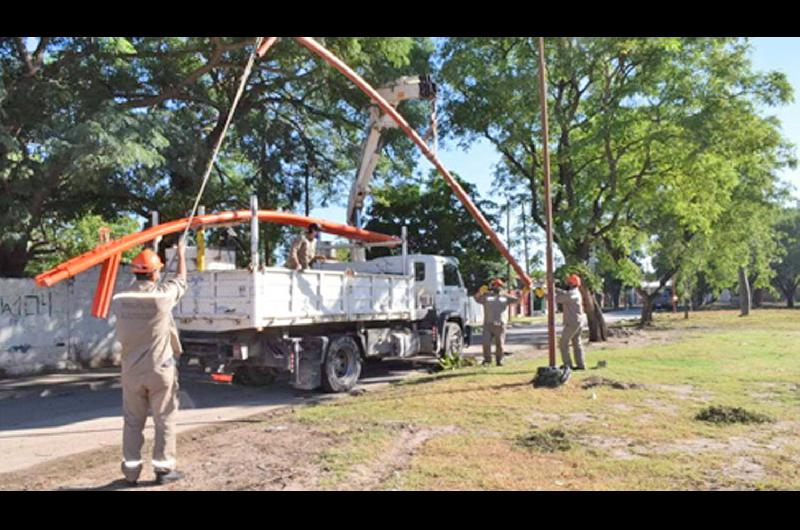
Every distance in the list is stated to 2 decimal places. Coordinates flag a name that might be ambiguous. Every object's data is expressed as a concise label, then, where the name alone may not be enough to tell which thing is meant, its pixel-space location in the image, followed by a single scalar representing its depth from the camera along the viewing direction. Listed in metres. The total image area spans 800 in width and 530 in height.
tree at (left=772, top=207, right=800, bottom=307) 52.79
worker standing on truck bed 10.76
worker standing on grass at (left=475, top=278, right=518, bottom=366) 13.48
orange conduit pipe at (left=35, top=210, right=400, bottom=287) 7.82
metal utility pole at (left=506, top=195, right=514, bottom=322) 22.58
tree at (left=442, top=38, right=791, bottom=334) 16.77
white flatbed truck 9.23
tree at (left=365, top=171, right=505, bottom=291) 29.58
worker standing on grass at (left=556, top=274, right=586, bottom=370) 11.57
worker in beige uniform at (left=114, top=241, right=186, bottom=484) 5.34
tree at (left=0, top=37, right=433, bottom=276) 11.88
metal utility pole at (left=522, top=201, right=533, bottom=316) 21.77
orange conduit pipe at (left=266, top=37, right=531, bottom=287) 10.29
